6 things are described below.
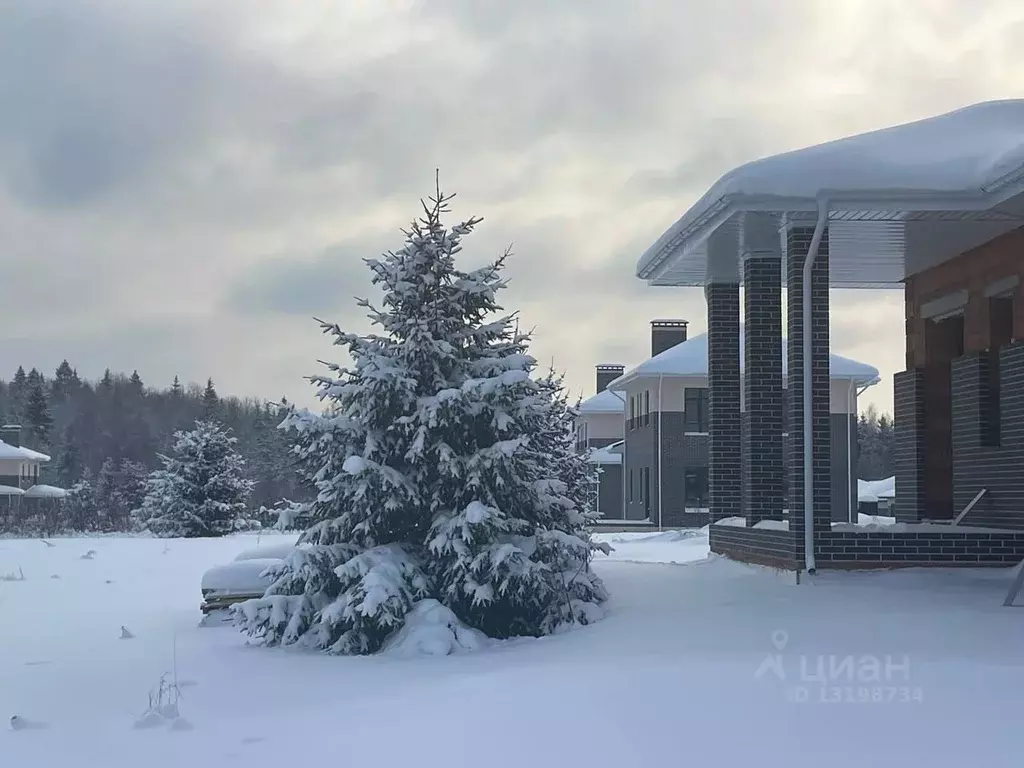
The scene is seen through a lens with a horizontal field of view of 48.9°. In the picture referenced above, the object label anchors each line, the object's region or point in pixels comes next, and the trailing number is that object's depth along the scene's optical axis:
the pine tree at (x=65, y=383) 108.34
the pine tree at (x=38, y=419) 83.11
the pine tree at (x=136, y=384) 112.12
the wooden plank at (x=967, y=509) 13.06
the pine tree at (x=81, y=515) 35.12
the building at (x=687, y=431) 36.78
